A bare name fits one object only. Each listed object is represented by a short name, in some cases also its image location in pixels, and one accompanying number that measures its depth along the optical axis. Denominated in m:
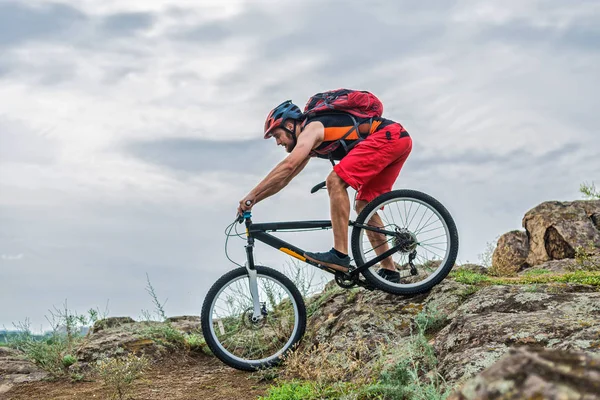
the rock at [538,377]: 1.57
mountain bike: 6.67
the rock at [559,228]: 11.84
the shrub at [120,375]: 6.06
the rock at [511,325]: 4.07
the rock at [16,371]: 8.03
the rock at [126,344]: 8.38
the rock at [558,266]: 9.36
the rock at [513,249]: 12.09
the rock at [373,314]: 6.12
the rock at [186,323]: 10.31
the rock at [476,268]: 9.08
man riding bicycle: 6.44
